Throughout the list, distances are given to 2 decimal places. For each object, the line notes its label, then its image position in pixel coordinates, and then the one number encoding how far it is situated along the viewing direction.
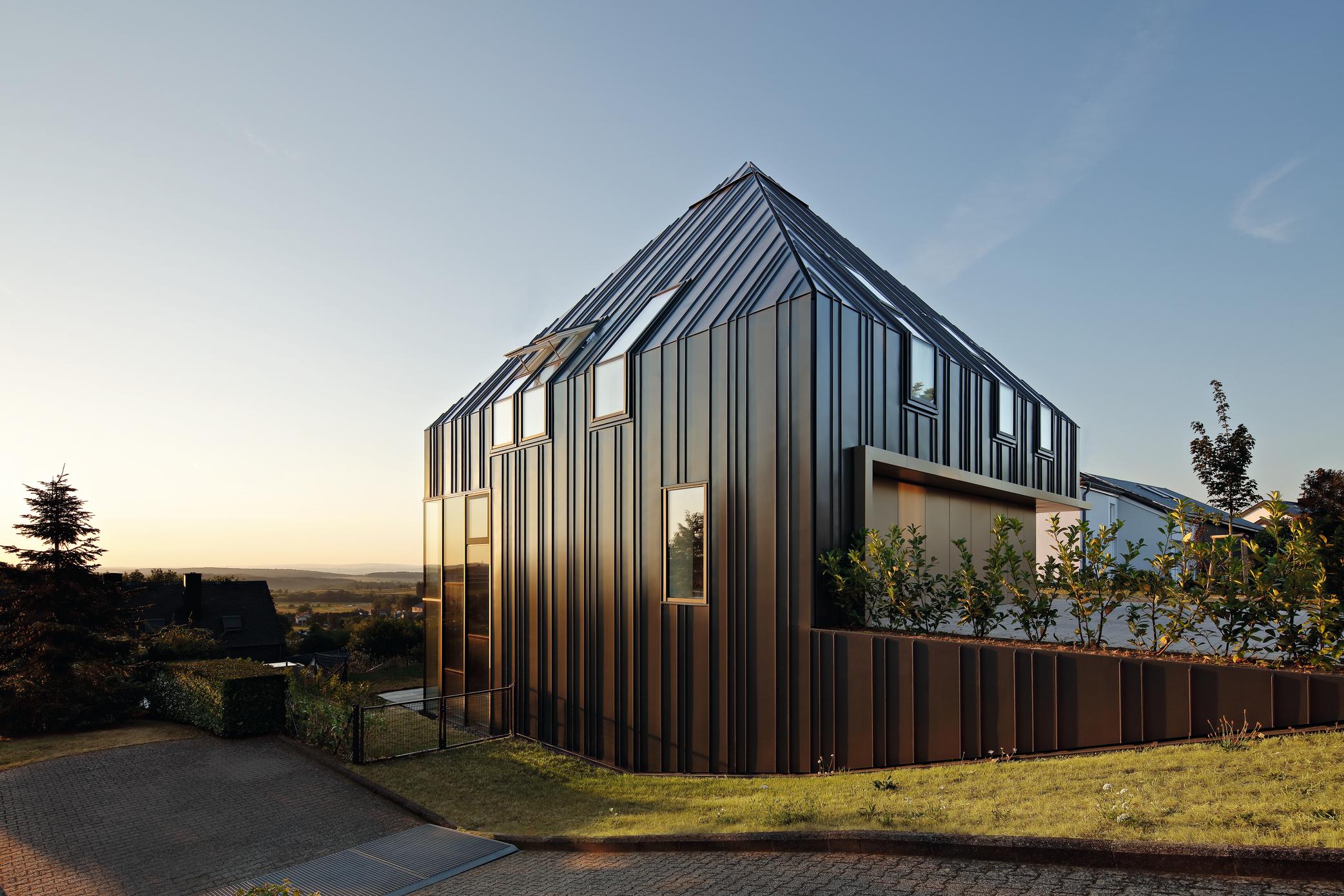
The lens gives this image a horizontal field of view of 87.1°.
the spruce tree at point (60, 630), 13.80
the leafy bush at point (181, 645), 19.39
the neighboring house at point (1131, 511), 25.11
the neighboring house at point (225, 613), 31.27
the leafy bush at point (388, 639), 26.47
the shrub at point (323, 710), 11.33
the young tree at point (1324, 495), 22.14
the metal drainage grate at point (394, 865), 6.57
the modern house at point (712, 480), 8.40
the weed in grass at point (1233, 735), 4.95
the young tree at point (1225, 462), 23.39
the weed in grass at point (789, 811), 5.46
